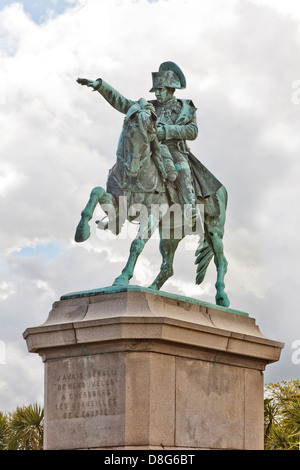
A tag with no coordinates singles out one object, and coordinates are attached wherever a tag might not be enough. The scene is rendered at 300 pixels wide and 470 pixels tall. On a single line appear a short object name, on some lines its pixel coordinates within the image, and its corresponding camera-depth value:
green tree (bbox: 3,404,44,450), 33.78
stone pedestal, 13.54
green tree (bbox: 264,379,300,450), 29.67
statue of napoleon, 15.00
